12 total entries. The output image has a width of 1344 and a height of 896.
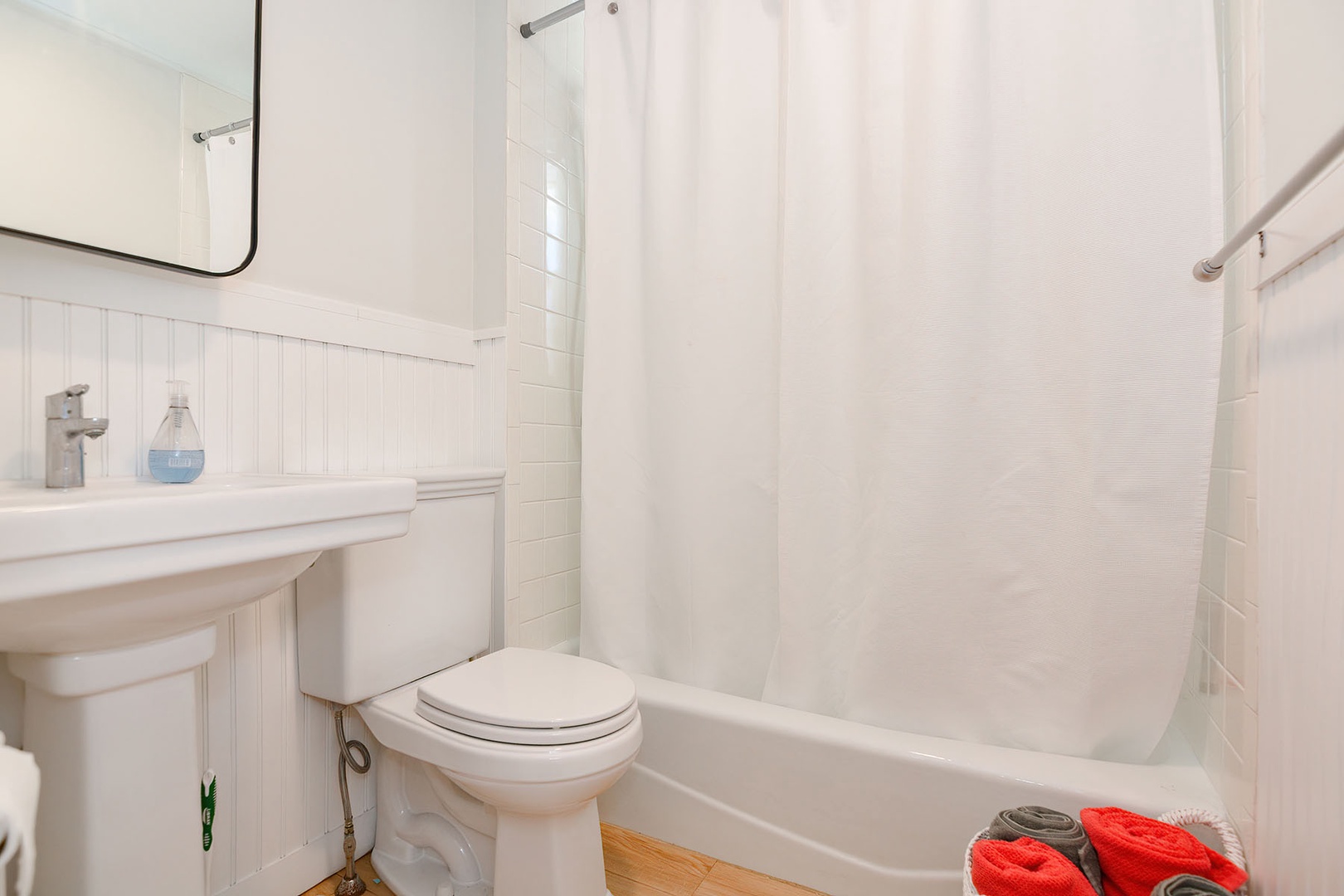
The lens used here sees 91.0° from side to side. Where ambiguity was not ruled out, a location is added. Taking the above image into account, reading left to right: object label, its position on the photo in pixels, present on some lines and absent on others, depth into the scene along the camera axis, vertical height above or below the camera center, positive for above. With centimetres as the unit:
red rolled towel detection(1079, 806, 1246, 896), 85 -55
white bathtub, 112 -67
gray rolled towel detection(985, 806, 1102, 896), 91 -57
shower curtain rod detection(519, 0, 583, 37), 163 +102
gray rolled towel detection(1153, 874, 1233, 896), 79 -54
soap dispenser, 103 -3
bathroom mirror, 94 +48
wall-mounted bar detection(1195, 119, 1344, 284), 57 +25
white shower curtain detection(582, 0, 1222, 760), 112 +16
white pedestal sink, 67 -24
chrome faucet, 90 -1
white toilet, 106 -48
